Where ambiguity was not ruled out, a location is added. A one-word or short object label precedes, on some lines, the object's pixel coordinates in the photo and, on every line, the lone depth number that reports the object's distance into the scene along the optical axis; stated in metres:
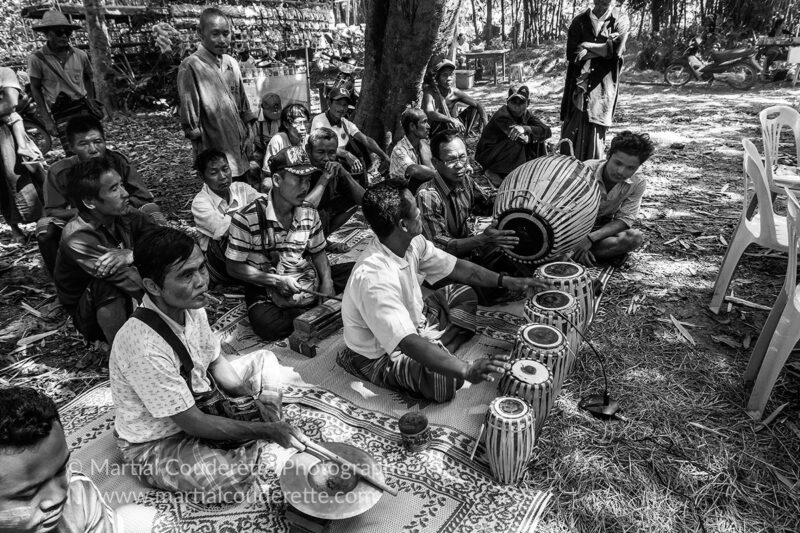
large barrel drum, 3.65
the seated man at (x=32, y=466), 1.51
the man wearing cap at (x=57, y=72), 6.16
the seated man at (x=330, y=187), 4.86
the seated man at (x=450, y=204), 3.98
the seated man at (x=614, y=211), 4.33
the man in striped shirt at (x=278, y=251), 3.75
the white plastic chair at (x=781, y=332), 2.78
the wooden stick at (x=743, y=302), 3.94
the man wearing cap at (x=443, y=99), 7.01
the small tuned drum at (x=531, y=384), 2.62
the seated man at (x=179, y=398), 2.24
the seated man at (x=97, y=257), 3.17
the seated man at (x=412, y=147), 5.26
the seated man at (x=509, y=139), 6.10
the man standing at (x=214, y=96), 4.93
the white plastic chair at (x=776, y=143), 3.98
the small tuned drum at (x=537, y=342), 2.82
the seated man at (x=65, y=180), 3.93
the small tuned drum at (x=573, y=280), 3.37
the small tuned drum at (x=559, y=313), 3.10
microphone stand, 2.99
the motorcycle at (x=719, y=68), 12.51
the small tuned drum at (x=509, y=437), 2.40
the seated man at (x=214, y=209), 4.21
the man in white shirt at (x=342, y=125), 5.92
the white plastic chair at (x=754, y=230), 3.43
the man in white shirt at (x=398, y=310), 2.70
